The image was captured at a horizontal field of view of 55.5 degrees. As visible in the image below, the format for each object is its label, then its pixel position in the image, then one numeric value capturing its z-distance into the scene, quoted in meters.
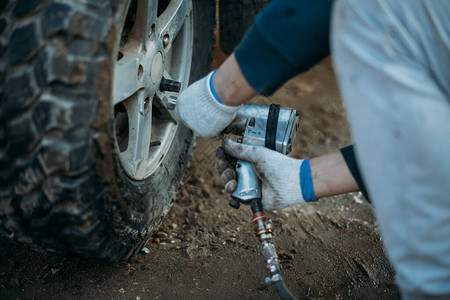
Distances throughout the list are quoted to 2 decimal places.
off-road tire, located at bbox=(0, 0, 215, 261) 1.13
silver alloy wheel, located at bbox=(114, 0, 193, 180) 1.57
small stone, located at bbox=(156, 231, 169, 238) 1.91
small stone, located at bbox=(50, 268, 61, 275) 1.62
